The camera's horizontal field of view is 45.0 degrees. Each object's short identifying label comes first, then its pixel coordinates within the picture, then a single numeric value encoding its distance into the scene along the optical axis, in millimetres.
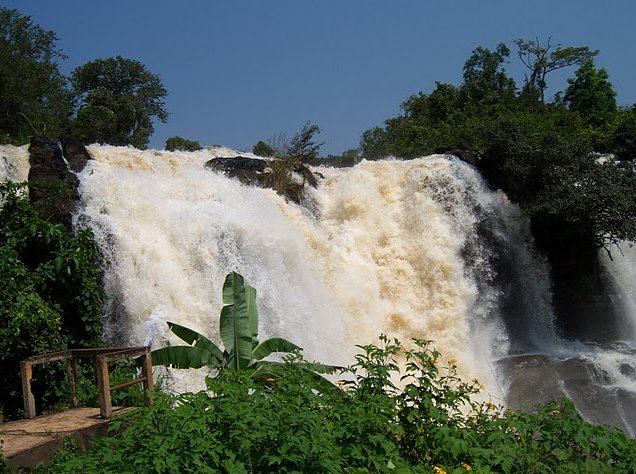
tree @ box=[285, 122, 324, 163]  20172
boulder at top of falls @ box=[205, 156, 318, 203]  17828
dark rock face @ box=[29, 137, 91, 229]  12789
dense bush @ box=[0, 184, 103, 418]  10109
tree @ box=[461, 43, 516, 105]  36156
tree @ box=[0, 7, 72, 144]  29328
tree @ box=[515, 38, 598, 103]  41625
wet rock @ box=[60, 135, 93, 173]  15281
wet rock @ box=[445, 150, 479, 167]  20844
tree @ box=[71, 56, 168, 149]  36156
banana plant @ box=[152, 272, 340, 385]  9086
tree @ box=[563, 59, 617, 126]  37188
